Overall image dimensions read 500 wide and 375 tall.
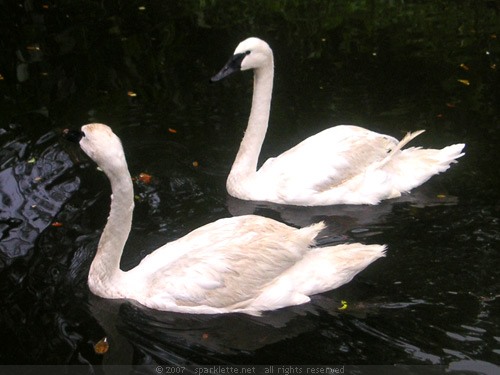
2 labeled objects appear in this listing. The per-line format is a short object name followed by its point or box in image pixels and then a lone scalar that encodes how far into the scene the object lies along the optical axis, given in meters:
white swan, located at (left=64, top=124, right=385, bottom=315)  5.53
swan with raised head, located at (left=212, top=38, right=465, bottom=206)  7.56
